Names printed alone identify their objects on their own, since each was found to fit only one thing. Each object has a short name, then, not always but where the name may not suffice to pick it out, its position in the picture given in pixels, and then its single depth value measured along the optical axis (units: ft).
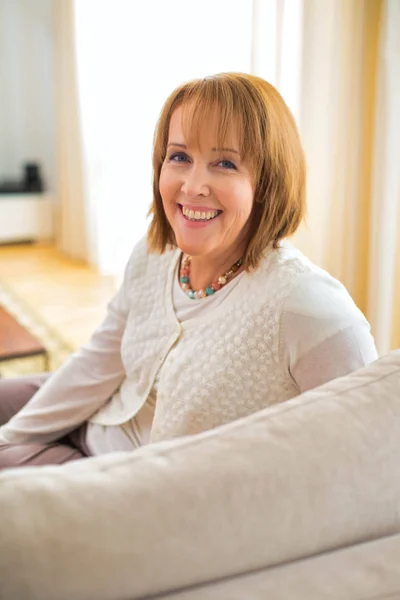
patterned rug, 9.86
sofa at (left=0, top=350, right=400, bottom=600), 1.65
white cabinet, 18.28
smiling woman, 3.37
